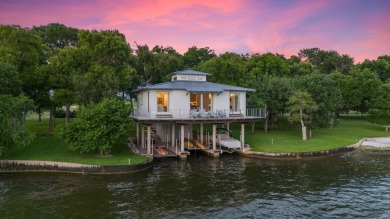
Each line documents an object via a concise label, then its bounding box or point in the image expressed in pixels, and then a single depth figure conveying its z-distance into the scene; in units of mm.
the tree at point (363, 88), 71688
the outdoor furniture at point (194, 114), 40250
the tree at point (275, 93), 50719
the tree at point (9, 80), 36078
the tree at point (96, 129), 33562
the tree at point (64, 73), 42562
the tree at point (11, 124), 31328
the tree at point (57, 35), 71800
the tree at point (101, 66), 40656
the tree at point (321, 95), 47594
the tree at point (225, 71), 61812
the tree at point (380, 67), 87075
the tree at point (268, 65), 71875
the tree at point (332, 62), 115688
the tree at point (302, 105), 45469
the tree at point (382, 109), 58941
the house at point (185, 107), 39875
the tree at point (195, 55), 90562
